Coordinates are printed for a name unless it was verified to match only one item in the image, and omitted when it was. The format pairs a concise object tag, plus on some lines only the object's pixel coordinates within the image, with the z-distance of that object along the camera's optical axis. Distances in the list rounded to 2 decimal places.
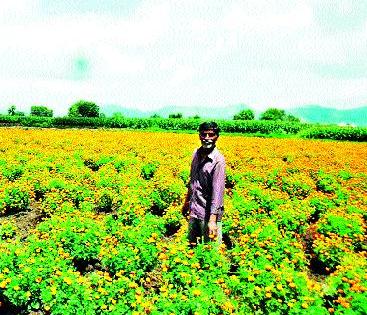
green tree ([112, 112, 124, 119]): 60.88
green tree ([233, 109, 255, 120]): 97.38
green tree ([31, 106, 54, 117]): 122.31
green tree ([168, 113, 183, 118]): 85.21
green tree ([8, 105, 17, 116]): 86.31
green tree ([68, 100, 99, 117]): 106.00
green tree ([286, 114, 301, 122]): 126.31
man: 5.60
